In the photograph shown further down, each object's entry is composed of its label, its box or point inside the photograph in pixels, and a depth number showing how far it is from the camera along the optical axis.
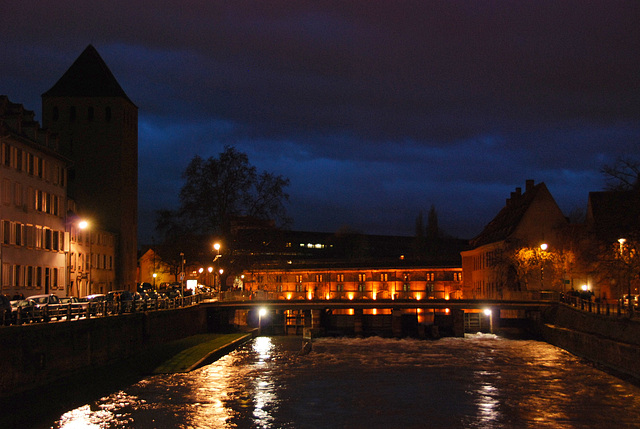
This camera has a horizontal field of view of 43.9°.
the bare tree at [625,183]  54.34
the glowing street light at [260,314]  78.40
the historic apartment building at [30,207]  54.47
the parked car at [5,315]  32.12
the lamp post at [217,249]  71.88
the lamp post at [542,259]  70.75
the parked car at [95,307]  41.78
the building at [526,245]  73.88
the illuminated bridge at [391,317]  70.00
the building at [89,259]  74.38
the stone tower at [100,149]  94.56
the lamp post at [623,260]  41.98
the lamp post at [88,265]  76.06
